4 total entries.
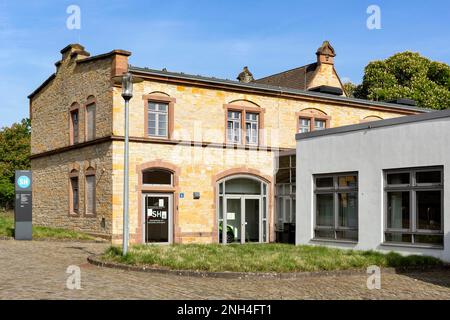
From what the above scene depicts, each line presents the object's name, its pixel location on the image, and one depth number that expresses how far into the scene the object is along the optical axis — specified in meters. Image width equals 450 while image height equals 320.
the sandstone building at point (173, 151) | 24.20
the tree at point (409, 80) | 47.28
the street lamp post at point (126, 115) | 15.68
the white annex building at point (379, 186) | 16.89
